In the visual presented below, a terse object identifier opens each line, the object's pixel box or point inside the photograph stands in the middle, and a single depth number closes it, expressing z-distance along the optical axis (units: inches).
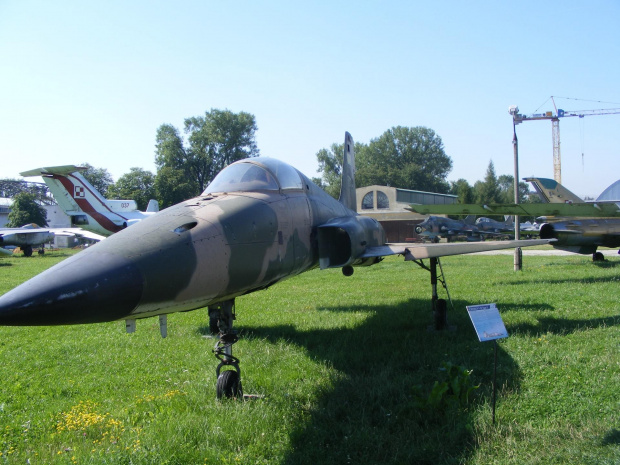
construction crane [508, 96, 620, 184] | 3521.2
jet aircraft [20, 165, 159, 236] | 1055.0
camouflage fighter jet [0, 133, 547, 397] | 107.8
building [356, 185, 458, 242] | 1989.4
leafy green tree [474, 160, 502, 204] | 2870.3
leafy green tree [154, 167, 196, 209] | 2010.3
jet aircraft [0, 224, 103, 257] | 1317.7
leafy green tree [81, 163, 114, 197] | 3895.2
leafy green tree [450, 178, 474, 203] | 2421.6
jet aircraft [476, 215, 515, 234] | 1630.2
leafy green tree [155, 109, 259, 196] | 2298.2
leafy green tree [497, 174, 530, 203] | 3698.3
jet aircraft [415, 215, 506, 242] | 1508.4
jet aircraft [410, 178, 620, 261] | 514.9
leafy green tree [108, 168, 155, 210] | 2226.9
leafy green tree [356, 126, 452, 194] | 3494.1
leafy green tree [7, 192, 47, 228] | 2299.5
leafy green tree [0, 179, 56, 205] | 3226.1
